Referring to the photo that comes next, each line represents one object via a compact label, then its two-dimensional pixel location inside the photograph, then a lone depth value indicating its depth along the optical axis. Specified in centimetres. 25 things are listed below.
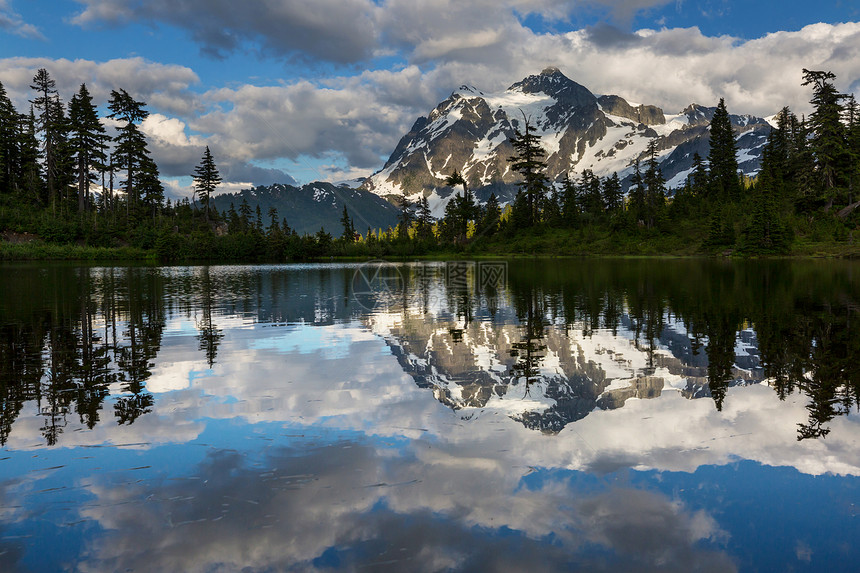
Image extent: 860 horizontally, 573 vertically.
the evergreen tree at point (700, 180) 11142
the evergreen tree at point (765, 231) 7956
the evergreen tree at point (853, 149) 8426
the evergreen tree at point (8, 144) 10119
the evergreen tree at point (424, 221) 15452
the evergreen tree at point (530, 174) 11075
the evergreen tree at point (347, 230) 15446
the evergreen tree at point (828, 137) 8544
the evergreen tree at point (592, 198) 11900
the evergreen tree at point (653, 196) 10756
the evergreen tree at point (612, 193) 13488
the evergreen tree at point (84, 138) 10444
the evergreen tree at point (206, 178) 13225
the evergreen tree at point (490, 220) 12619
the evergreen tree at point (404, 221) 17251
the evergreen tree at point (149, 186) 11344
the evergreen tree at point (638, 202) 10896
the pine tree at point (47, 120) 10431
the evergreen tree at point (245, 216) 15238
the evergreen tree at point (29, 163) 10300
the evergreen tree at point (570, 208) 11450
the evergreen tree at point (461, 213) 12644
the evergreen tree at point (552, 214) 11662
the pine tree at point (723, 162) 10419
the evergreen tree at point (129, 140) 10981
